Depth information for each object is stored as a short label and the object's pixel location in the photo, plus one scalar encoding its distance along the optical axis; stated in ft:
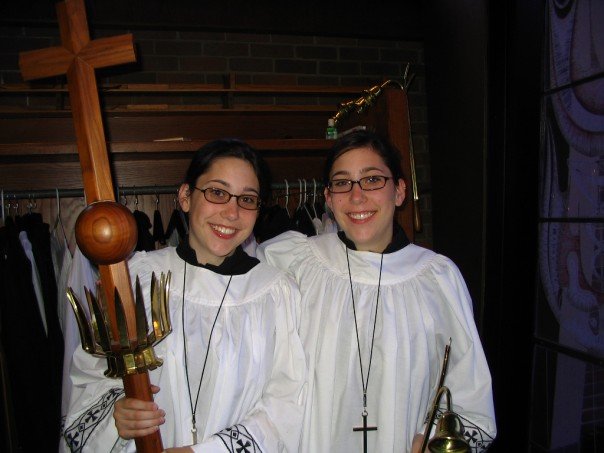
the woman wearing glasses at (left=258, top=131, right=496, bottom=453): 5.00
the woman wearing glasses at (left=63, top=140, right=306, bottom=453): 4.33
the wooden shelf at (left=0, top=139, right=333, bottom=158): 7.66
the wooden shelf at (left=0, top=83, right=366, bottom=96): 9.41
